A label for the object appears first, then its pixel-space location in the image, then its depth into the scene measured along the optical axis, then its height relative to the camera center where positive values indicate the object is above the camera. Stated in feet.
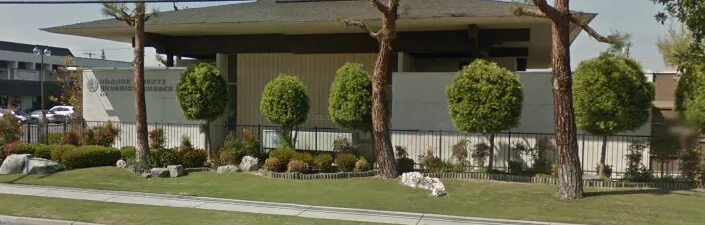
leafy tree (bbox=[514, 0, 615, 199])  35.53 +0.28
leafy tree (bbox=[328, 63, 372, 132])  46.37 +0.05
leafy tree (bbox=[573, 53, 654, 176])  40.11 +0.41
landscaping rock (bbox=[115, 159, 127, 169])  49.00 -6.07
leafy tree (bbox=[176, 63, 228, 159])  50.55 +0.61
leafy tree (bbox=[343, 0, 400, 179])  42.70 -0.34
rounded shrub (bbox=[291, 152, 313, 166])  46.16 -5.08
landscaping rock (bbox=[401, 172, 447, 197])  37.36 -6.09
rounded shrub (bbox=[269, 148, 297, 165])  46.78 -4.86
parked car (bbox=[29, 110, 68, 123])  123.09 -4.28
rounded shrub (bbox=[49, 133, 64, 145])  56.49 -4.34
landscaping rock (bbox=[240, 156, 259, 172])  48.37 -5.91
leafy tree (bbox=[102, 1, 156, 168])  47.54 +2.66
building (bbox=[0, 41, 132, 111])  182.19 +7.94
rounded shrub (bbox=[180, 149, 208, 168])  49.62 -5.57
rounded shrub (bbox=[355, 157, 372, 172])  45.93 -5.68
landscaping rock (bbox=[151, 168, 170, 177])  45.83 -6.33
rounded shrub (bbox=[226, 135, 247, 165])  49.55 -4.92
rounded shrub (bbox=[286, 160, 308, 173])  45.01 -5.69
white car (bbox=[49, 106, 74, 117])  135.44 -3.28
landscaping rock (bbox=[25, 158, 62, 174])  47.60 -6.22
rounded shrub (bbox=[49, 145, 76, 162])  50.70 -5.09
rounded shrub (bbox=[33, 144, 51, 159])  51.52 -5.34
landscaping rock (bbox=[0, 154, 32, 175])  48.21 -6.06
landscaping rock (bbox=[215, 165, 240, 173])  47.88 -6.31
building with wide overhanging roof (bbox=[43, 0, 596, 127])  51.75 +7.04
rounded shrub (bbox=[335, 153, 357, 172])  46.19 -5.42
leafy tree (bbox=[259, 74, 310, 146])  49.16 -0.26
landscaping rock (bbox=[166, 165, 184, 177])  46.39 -6.30
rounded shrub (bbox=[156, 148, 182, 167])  49.14 -5.43
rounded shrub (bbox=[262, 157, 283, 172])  45.92 -5.65
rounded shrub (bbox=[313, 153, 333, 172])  46.16 -5.42
